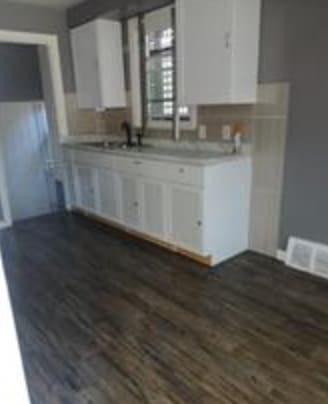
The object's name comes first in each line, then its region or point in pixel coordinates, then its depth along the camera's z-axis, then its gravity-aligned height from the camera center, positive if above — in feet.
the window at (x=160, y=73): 11.43 +1.08
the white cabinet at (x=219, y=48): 8.62 +1.41
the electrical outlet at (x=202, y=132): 11.15 -0.89
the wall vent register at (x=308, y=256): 8.96 -4.02
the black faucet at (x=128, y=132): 13.88 -1.03
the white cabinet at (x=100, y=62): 12.73 +1.65
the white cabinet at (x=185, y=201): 9.34 -2.81
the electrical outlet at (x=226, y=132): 10.37 -0.86
